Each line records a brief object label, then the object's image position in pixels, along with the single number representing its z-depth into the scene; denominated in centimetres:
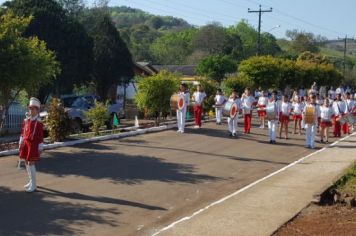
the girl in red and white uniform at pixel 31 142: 1150
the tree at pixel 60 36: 3388
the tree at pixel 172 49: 10306
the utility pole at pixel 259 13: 5622
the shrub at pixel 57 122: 1756
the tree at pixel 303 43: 11631
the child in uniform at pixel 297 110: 2314
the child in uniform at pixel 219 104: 2620
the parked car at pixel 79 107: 2412
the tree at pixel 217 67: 5175
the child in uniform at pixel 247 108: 2292
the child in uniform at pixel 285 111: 2180
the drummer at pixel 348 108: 2497
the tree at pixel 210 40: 9881
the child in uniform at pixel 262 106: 2532
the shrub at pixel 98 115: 1953
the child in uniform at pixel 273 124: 2053
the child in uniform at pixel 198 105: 2367
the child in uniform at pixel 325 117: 2158
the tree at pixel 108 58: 4012
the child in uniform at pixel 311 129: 1983
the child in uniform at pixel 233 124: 2189
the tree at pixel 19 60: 1511
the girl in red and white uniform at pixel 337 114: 2398
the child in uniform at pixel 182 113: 2214
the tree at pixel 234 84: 3309
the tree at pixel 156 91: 2342
